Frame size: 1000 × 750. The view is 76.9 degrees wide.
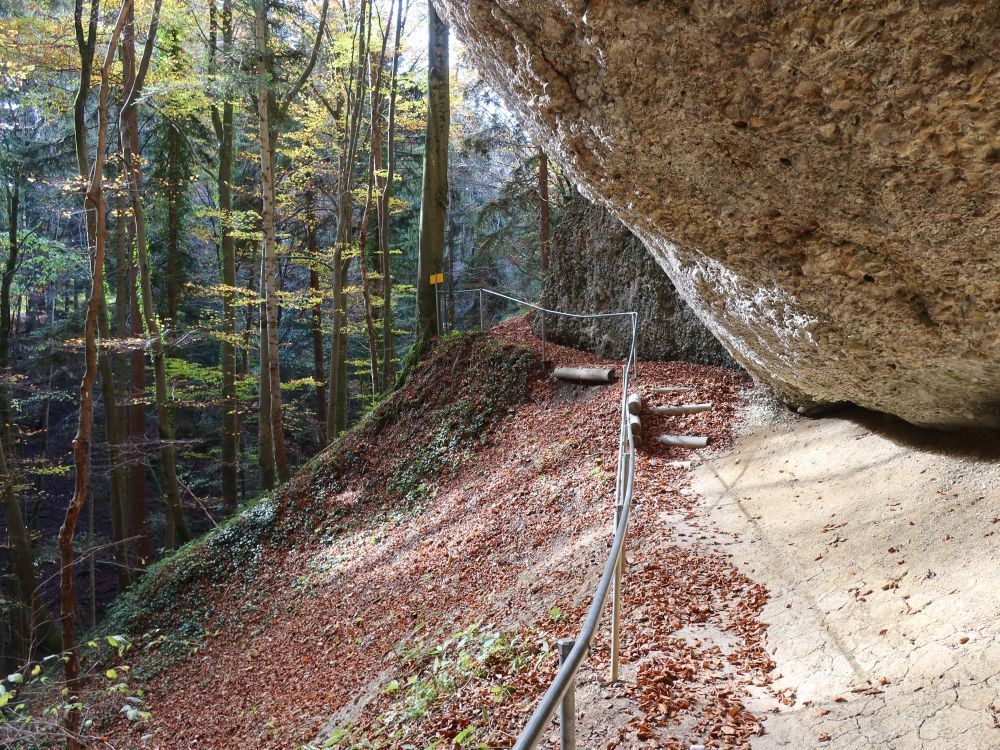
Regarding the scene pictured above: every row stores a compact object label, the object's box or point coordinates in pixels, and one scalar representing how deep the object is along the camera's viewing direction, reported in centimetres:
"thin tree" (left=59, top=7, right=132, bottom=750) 641
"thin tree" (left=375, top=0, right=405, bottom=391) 1443
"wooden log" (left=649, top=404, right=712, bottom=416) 855
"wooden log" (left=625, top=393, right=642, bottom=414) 845
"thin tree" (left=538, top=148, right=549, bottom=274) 1530
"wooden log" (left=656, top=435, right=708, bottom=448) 786
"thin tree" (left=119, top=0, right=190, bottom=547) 1130
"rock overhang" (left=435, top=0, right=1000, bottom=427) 311
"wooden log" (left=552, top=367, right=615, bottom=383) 1000
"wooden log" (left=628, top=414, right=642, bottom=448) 785
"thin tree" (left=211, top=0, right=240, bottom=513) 1406
